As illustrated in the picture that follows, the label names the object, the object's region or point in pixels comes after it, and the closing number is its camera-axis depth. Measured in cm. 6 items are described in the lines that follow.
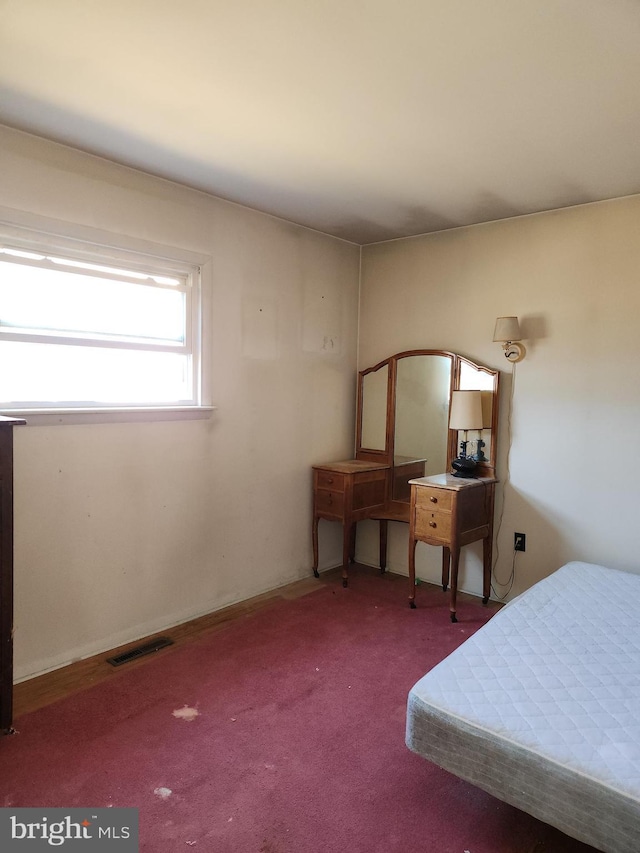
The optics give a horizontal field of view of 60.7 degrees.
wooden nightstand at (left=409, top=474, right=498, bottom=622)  313
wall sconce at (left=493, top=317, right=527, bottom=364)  328
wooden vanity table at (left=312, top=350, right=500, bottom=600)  345
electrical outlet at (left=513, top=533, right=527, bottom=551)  341
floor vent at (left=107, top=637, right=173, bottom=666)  267
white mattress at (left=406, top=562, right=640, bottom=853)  138
